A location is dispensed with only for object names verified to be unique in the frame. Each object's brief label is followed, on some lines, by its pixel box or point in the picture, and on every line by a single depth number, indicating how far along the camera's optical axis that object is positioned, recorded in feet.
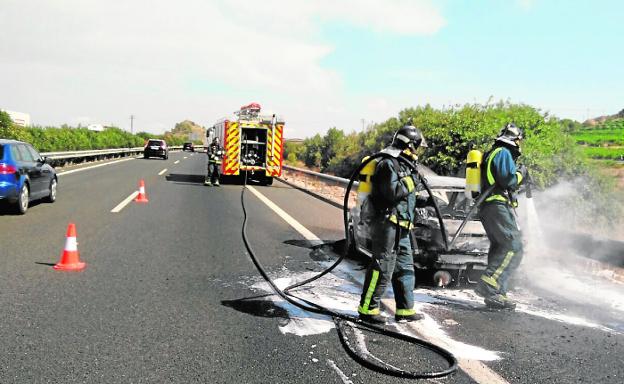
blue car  35.12
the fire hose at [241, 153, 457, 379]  12.28
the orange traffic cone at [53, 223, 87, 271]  21.53
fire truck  68.90
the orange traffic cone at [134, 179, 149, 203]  46.44
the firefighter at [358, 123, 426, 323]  15.67
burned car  19.83
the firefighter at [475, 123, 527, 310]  17.87
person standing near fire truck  65.67
